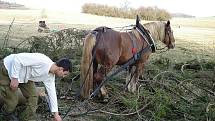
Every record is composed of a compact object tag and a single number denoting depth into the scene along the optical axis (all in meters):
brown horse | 3.41
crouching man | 2.48
